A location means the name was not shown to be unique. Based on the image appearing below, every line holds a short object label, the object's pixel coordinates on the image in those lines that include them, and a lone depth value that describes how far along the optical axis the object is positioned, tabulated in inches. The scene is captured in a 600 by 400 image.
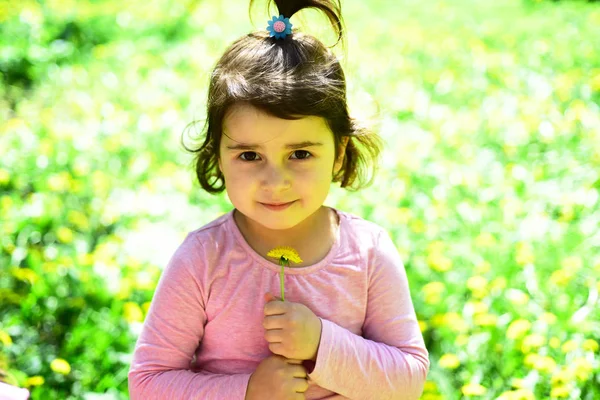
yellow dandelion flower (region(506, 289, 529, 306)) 106.8
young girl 66.3
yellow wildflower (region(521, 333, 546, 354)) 95.9
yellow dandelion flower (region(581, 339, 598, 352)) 94.1
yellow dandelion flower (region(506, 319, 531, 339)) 98.3
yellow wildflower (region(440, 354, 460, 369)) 94.9
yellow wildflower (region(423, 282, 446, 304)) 108.5
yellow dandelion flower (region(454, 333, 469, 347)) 99.3
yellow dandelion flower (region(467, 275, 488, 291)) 108.5
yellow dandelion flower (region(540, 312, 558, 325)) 101.5
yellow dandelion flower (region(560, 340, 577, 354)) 95.1
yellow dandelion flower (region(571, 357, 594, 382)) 91.2
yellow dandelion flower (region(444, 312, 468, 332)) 101.8
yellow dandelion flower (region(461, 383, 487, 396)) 89.7
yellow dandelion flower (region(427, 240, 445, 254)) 118.8
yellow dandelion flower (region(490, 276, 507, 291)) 109.2
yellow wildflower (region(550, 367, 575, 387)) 91.0
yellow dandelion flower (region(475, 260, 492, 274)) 113.0
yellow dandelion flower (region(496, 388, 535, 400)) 88.9
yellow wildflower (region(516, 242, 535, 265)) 115.0
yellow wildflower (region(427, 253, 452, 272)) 114.2
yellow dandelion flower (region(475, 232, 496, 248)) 121.6
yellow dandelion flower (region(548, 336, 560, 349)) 97.1
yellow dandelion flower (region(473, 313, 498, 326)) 100.4
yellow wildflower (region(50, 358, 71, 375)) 90.8
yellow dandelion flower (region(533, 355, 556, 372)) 92.6
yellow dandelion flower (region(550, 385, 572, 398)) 89.2
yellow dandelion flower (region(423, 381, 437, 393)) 91.7
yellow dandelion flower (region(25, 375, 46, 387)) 88.5
